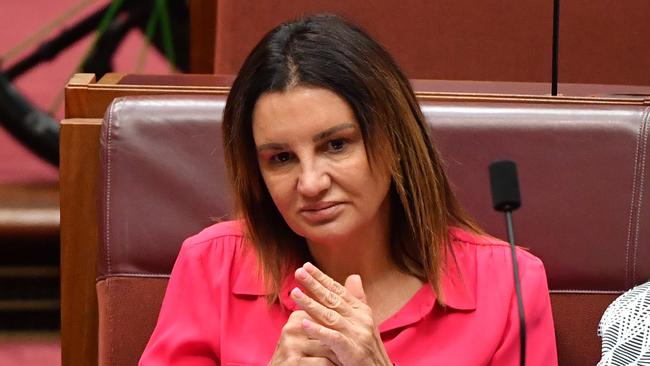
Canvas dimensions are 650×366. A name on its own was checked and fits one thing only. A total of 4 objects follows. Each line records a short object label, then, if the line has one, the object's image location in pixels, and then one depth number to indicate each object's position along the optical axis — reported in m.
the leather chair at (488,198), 5.78
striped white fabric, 5.63
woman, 5.59
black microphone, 5.27
